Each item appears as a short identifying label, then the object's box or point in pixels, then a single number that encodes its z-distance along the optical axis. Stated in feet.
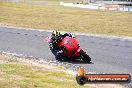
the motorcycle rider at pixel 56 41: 53.37
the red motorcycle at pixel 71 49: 51.74
